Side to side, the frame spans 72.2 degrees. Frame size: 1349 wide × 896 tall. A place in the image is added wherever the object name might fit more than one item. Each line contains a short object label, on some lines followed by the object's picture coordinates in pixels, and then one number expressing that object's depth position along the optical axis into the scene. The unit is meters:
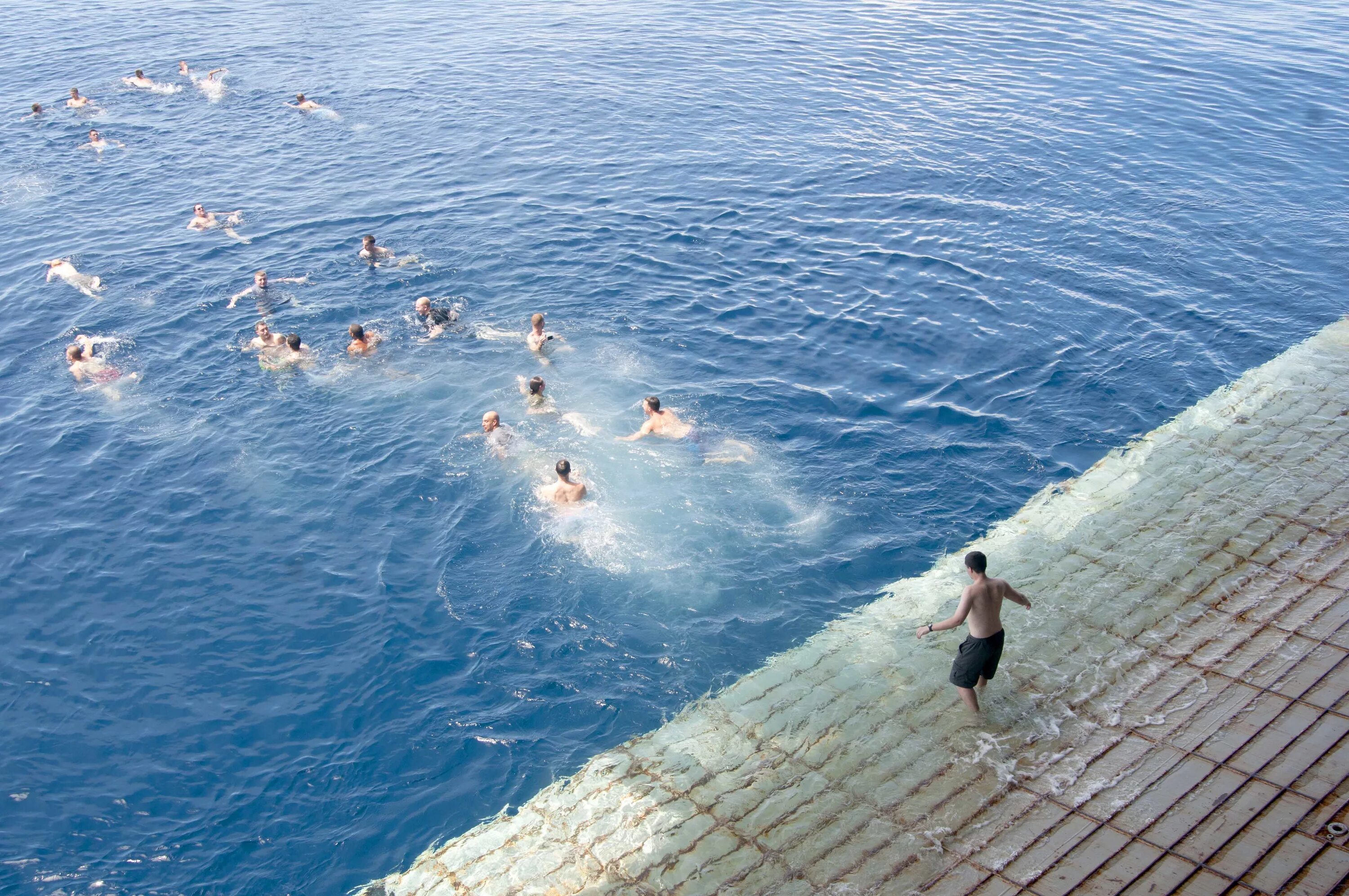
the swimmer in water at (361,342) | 18.89
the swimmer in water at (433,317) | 19.92
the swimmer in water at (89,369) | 18.81
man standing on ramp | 10.17
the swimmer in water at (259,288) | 21.05
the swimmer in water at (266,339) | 19.19
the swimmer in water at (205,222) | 24.33
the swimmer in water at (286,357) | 18.97
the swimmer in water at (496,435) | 16.38
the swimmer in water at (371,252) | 22.11
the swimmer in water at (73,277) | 21.89
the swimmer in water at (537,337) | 19.08
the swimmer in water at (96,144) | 29.36
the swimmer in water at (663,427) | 16.44
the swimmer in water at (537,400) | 17.30
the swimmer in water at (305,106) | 31.42
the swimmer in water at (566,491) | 15.06
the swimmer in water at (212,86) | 33.09
